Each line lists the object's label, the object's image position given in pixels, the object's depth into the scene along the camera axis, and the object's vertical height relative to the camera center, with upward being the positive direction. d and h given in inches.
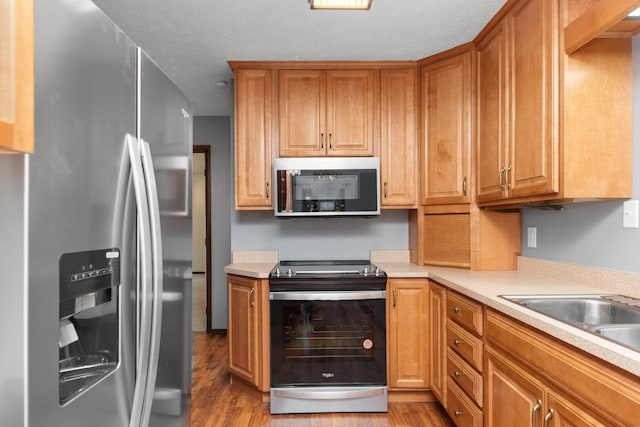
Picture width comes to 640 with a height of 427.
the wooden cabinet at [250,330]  103.3 -29.8
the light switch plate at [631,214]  65.9 +0.2
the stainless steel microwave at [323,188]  112.3 +8.1
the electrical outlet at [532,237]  96.8 -5.1
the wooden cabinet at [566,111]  67.6 +18.2
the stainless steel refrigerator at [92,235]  27.2 -1.4
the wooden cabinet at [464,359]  75.0 -29.4
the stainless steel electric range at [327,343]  101.1 -31.9
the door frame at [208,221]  175.3 -1.5
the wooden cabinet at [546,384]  40.3 -20.5
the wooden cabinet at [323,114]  116.7 +30.0
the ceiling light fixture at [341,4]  75.3 +40.1
